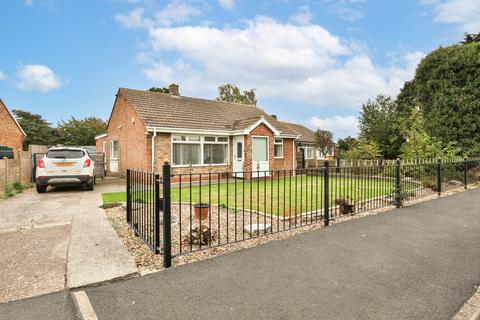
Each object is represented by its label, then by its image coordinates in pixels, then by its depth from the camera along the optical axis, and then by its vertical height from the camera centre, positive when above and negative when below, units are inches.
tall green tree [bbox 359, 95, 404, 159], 943.0 +109.5
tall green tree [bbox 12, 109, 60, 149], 1486.0 +150.9
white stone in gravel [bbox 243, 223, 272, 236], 203.5 -54.8
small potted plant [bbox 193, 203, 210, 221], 223.8 -43.5
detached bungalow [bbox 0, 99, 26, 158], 874.1 +94.4
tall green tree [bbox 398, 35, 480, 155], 531.2 +118.2
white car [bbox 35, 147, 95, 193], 401.4 -12.6
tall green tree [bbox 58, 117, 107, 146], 1408.7 +151.4
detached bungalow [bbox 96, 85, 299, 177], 578.2 +47.1
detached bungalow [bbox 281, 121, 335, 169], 918.4 +24.2
